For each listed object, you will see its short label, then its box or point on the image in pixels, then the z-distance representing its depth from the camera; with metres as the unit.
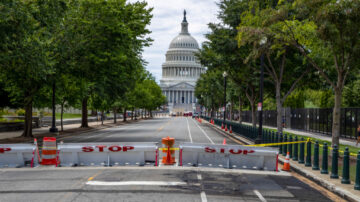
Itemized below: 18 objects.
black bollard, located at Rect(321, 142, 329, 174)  13.04
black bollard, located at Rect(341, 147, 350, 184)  11.23
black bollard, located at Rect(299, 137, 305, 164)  15.60
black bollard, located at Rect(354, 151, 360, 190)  10.32
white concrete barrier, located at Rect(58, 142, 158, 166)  14.60
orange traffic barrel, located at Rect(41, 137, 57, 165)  14.68
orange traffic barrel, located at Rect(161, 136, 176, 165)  15.06
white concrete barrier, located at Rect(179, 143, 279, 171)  14.56
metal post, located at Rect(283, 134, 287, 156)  18.34
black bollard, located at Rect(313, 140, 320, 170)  13.87
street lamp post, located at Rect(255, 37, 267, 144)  22.80
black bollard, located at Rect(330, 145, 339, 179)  11.93
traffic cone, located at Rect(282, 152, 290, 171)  14.51
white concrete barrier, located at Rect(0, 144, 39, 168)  14.51
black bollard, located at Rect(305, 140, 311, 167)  14.73
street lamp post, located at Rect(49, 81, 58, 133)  33.06
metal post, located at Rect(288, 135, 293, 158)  17.44
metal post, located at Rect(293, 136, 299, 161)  16.53
